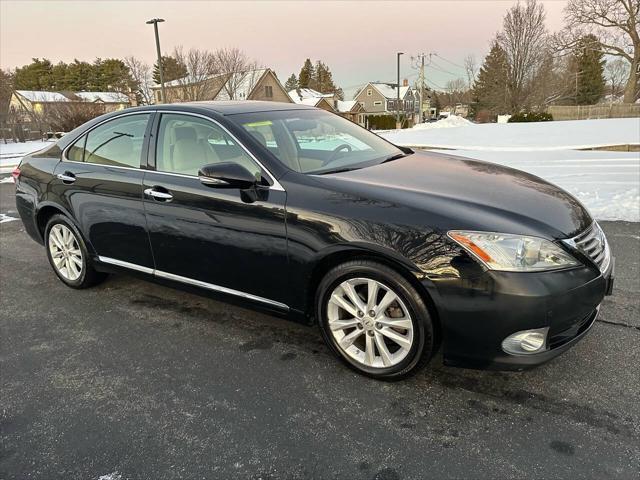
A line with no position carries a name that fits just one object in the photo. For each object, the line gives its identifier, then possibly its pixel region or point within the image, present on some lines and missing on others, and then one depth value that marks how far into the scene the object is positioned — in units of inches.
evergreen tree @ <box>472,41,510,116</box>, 1657.7
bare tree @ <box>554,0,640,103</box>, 1357.0
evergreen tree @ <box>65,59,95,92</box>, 2674.7
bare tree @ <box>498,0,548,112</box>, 1476.4
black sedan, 90.4
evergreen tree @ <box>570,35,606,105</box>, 1924.2
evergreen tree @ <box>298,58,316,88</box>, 3887.8
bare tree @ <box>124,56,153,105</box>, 1334.6
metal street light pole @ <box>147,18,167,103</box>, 814.5
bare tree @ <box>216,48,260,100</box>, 1369.3
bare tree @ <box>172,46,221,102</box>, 1275.8
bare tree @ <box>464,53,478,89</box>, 2502.5
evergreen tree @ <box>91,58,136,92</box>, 2492.1
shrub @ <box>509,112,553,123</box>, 1246.2
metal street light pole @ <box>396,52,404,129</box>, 1772.4
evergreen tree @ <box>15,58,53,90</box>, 2738.7
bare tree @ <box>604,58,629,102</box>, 2154.3
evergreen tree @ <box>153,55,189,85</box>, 1275.8
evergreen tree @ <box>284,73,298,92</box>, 4201.5
